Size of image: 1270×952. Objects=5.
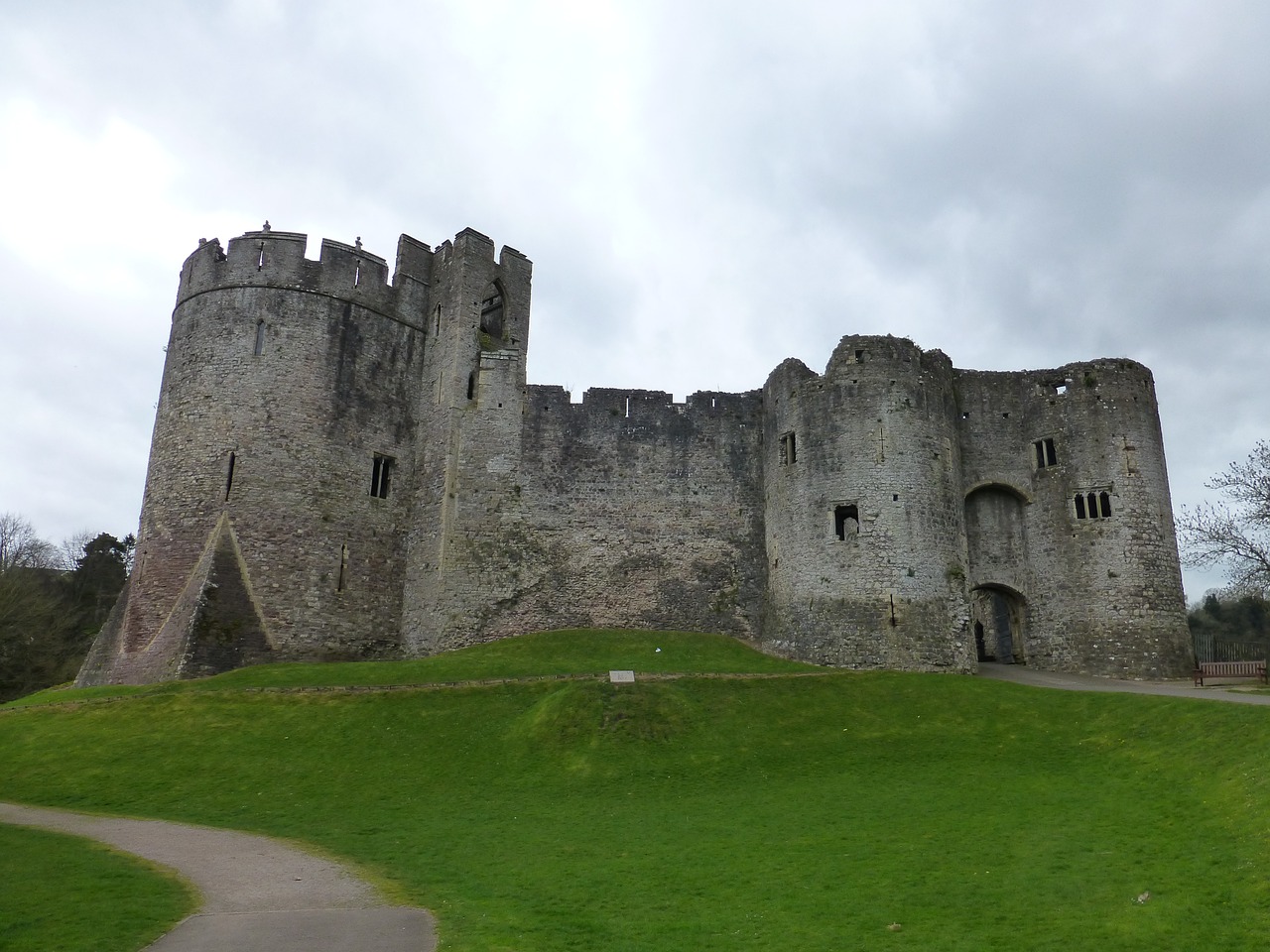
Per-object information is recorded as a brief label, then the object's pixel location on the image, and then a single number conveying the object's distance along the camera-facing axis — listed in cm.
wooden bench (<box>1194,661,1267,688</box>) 2939
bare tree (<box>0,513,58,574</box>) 5969
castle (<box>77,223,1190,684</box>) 3078
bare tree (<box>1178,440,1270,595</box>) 3036
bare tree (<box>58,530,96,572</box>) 7507
